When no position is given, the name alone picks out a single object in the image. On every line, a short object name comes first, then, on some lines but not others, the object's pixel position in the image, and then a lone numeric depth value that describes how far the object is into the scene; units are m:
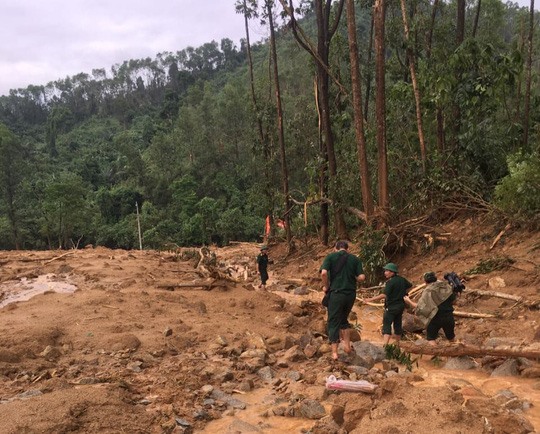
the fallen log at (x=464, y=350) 5.31
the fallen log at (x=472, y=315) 7.60
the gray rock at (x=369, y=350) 5.84
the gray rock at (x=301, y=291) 12.21
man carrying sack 6.46
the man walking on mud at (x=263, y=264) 12.72
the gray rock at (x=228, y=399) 4.86
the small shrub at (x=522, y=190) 9.59
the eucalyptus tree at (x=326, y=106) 15.20
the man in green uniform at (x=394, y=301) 6.75
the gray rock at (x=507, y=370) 5.26
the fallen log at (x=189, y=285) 11.14
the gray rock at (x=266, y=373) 5.62
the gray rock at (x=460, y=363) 5.66
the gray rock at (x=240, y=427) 4.13
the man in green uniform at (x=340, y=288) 5.93
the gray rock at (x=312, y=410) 4.39
